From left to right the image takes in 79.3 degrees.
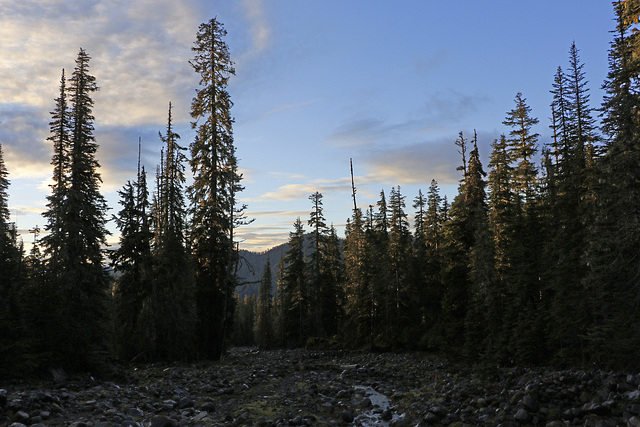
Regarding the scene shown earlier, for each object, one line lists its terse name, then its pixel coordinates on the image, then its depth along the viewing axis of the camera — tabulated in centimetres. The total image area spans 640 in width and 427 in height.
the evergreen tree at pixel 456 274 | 3362
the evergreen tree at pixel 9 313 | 1415
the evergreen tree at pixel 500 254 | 2658
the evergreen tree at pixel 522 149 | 3741
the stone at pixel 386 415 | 1252
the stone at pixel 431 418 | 1112
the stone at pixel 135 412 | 1098
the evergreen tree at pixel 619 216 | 1518
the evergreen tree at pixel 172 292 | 2488
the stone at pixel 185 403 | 1254
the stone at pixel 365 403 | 1419
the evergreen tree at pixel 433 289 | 3588
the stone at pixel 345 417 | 1213
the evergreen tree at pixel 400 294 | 3934
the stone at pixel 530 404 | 1015
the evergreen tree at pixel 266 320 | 6651
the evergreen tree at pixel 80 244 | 1742
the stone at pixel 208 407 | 1242
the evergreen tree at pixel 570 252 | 2055
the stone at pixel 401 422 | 1136
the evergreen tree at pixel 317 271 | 5056
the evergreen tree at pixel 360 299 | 4070
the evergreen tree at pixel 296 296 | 5266
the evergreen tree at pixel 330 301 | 5325
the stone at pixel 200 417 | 1113
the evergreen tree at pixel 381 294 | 3884
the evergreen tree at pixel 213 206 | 2708
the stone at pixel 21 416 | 932
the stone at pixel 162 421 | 997
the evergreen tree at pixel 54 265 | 1652
